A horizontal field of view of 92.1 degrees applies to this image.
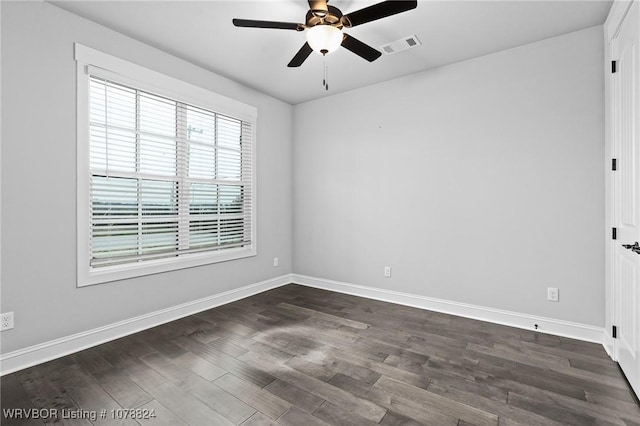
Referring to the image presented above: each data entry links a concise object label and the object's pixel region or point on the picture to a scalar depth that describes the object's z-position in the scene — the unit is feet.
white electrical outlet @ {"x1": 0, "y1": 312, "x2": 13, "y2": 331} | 7.04
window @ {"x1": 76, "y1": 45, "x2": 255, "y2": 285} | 8.65
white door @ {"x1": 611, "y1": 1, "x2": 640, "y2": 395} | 6.36
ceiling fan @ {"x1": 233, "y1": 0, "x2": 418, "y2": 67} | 6.59
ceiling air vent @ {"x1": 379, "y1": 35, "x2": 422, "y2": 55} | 9.33
